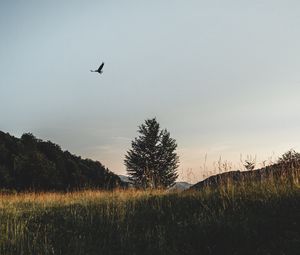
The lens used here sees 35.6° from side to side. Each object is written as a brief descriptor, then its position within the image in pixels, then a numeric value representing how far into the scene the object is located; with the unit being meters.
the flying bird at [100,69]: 15.45
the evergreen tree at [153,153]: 49.78
